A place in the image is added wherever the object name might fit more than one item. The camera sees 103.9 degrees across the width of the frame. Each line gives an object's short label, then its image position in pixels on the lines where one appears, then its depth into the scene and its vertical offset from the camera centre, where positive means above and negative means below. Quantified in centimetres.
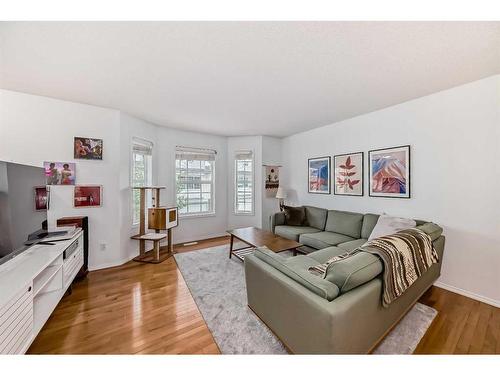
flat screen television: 153 -19
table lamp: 441 -18
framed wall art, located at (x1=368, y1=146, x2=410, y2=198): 272 +20
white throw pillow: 241 -51
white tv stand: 116 -78
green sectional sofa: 110 -77
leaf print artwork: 329 +20
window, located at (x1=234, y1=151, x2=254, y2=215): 470 +2
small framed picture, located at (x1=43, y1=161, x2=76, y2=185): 258 +15
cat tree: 318 -69
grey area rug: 149 -123
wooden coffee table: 265 -82
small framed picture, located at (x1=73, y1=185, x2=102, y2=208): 274 -17
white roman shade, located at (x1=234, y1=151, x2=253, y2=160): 464 +71
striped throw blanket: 134 -56
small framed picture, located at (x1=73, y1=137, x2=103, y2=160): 273 +51
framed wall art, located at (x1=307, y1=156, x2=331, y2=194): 383 +21
